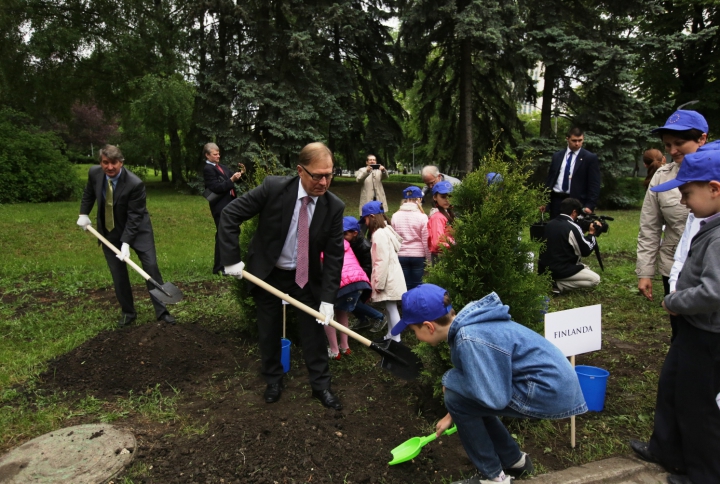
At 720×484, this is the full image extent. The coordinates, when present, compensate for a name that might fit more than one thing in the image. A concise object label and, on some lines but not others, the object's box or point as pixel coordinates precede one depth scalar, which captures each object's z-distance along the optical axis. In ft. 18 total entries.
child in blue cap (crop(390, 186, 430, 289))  18.07
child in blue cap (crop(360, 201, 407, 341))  15.96
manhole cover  9.23
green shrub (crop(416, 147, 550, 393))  10.88
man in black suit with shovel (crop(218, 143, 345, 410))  11.55
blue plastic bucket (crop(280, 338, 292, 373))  13.53
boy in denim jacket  7.50
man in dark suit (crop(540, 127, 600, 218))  20.80
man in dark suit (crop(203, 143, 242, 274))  22.57
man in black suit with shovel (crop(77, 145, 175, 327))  17.24
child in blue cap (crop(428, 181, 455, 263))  17.15
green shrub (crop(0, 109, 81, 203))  51.19
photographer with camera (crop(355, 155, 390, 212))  29.51
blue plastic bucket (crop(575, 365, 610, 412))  11.43
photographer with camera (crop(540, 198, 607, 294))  21.83
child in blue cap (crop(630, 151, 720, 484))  8.02
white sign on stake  10.33
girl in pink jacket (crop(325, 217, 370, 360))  14.98
